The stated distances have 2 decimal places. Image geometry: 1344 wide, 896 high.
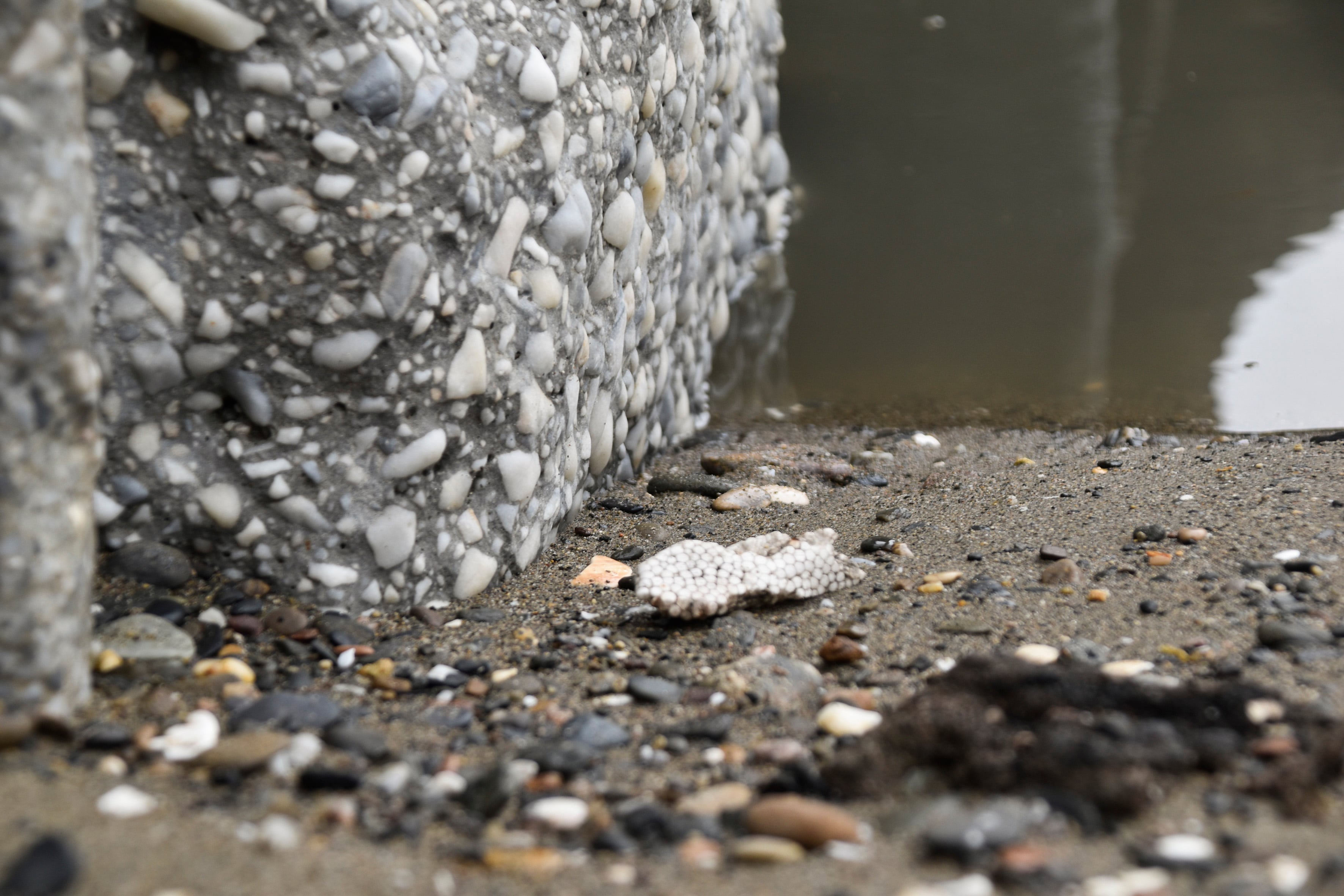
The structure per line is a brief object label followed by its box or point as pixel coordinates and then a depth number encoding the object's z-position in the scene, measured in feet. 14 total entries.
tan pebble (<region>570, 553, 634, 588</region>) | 5.43
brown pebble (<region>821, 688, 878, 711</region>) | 5.11
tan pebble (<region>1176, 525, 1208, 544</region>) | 5.41
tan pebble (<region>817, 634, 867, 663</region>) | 5.20
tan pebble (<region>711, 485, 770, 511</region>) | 5.70
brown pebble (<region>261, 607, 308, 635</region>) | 5.22
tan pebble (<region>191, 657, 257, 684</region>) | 5.13
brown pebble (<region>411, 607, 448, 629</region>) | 5.29
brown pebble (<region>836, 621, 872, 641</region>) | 5.24
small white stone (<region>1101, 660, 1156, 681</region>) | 5.13
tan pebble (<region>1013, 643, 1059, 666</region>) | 5.17
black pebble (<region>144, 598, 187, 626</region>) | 5.19
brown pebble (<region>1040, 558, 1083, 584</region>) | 5.34
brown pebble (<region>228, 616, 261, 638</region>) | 5.21
